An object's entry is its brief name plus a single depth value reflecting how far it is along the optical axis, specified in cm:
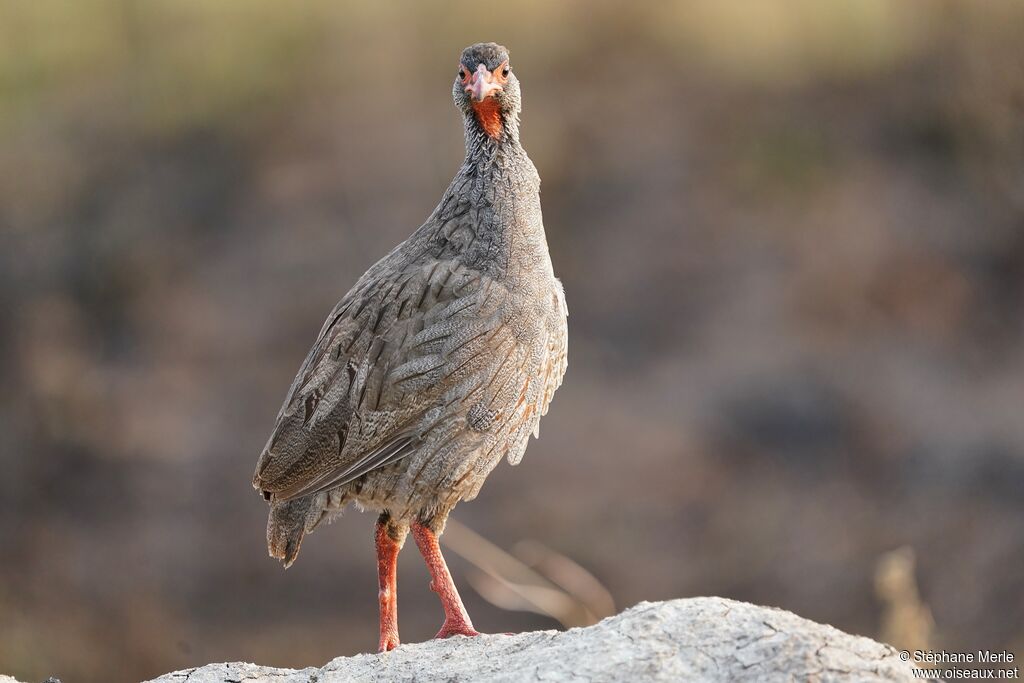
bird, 1203
